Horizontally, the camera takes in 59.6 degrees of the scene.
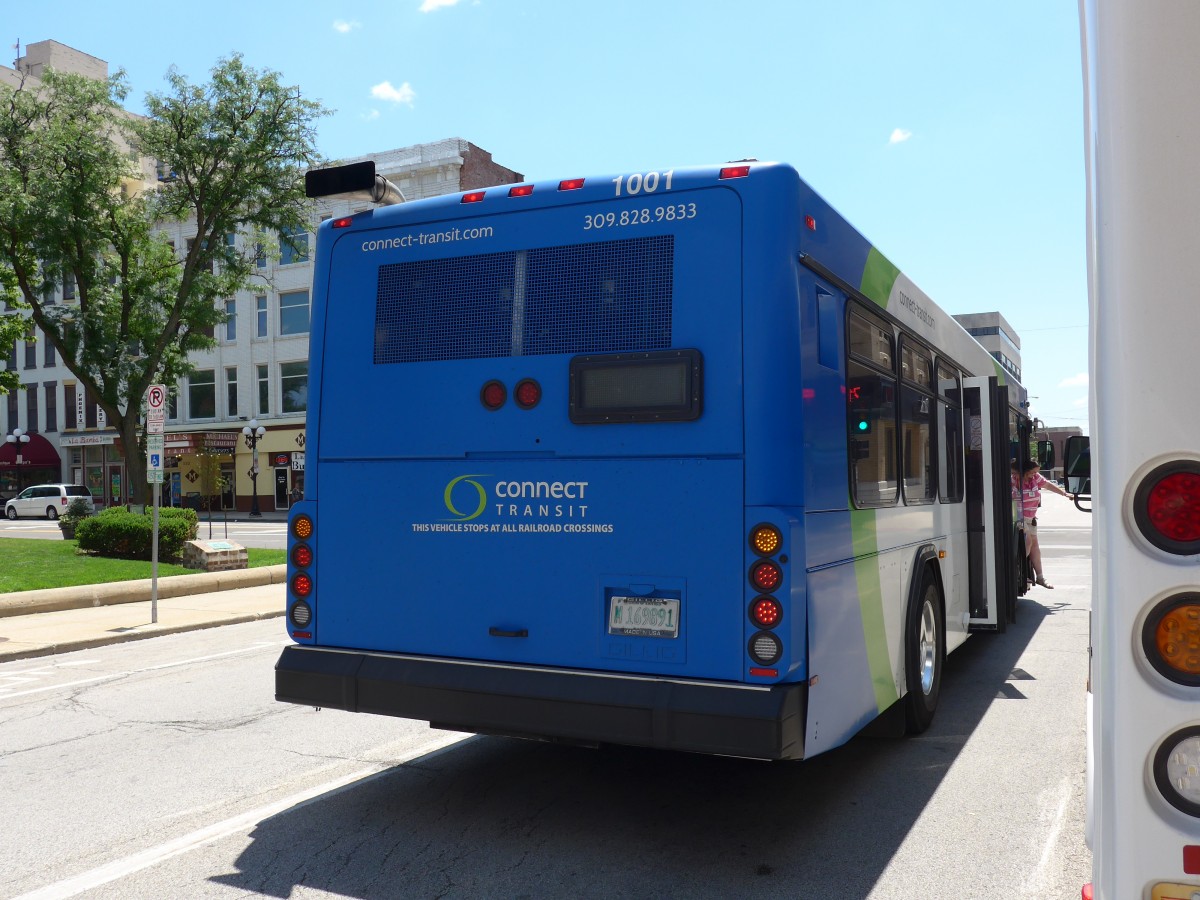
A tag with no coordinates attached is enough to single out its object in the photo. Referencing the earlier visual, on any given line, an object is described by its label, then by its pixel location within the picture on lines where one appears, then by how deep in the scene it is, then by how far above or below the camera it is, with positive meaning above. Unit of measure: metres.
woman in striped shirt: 12.31 -0.38
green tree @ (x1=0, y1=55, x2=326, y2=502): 22.64 +6.14
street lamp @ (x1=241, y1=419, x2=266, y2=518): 48.16 +1.39
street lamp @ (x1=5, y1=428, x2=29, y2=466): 57.06 +2.06
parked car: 49.09 -1.28
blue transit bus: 4.50 +0.02
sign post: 12.62 +0.48
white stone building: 47.44 +3.75
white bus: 2.02 +0.04
